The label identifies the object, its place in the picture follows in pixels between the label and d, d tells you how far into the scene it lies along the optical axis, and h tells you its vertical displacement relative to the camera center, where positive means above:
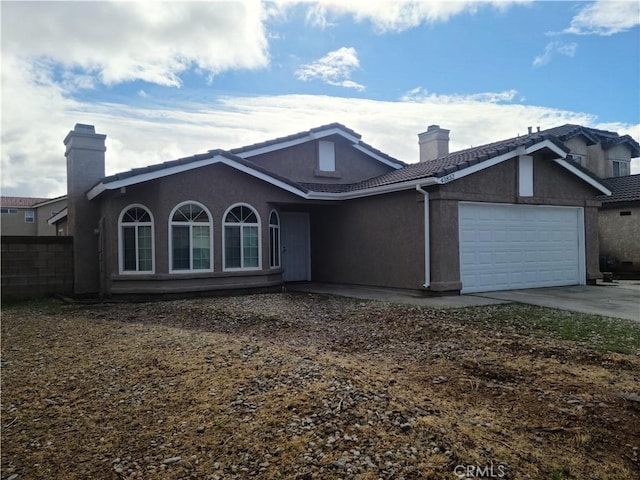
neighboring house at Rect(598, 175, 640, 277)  19.34 +0.21
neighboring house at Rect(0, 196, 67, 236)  44.06 +2.71
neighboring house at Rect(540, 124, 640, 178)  24.97 +4.69
